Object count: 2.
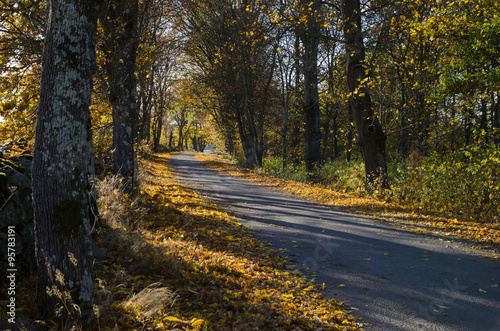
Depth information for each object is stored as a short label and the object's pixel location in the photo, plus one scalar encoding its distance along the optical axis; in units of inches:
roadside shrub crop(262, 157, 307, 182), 709.8
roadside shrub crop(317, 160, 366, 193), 505.1
